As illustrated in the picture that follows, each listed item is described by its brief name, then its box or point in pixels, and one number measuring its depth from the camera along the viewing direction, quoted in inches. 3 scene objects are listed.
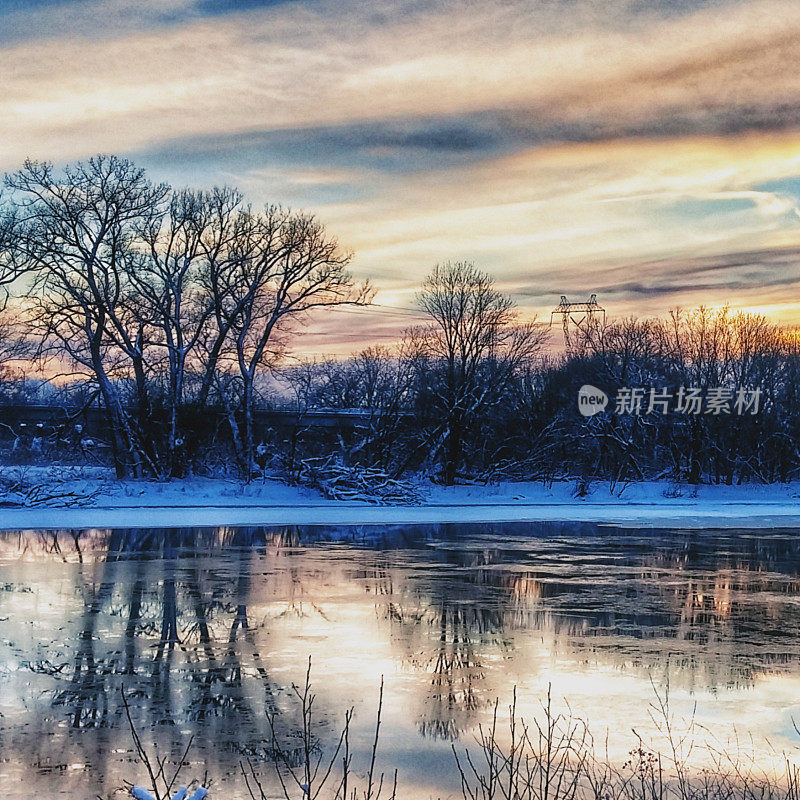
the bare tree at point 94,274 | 1797.5
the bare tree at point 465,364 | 2046.0
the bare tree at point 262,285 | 1893.5
